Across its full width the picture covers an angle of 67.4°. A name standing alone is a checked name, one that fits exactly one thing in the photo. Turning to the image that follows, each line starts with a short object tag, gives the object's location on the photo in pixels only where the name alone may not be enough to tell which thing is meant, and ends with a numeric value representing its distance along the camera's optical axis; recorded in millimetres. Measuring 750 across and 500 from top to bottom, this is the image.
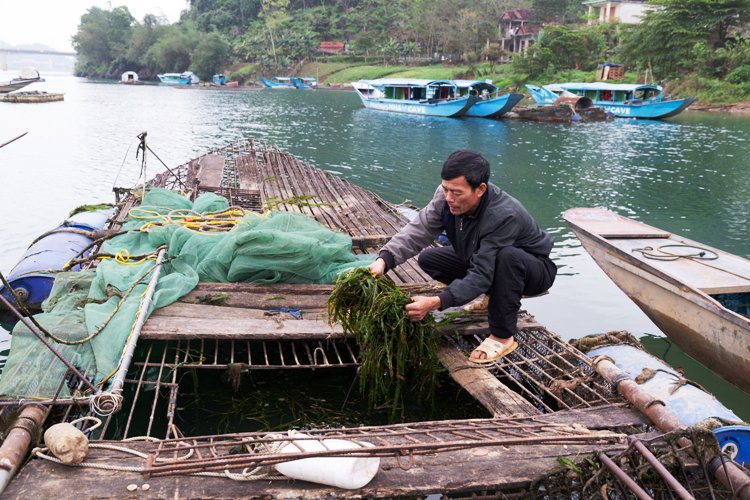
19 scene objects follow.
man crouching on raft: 3570
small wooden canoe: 5090
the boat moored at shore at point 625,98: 29859
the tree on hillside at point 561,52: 42562
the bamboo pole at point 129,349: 3076
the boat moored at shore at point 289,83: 57281
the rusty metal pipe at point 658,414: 2723
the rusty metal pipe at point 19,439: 2510
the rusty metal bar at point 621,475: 2368
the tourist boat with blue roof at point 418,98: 31250
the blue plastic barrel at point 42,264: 5723
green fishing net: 3590
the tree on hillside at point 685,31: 34781
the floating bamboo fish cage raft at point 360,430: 2559
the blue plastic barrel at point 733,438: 3197
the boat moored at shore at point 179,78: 64250
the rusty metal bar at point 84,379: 3130
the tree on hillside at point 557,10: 57125
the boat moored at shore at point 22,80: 38444
